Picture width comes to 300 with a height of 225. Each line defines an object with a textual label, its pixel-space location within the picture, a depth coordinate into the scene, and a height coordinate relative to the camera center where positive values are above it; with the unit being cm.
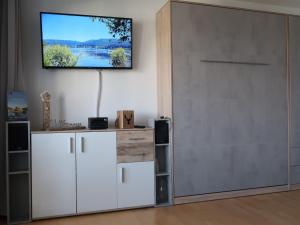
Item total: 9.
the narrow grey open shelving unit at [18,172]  281 -59
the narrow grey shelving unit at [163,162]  329 -60
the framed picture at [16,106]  284 +9
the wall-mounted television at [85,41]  315 +85
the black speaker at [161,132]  329 -23
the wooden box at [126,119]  320 -7
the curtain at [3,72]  291 +45
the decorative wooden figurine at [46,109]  305 +6
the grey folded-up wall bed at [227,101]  331 +14
